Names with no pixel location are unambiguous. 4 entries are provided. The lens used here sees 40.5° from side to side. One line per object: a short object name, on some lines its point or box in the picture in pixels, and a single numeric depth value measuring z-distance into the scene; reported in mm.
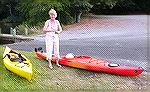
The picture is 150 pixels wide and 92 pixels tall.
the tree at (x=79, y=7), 15024
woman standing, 5445
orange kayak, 5292
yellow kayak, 5043
